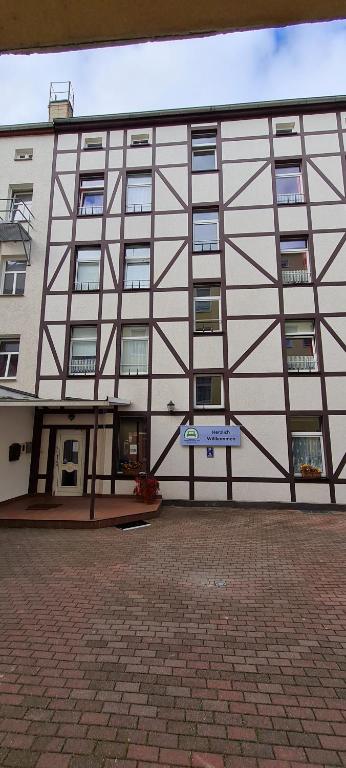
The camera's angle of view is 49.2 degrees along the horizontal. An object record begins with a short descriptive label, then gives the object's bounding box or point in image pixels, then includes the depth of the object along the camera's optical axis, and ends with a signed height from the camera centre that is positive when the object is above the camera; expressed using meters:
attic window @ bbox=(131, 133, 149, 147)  14.06 +11.75
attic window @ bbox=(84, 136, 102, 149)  14.18 +11.68
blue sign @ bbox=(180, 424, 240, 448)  11.46 +0.70
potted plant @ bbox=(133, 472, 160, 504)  10.95 -0.88
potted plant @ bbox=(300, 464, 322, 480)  11.20 -0.38
